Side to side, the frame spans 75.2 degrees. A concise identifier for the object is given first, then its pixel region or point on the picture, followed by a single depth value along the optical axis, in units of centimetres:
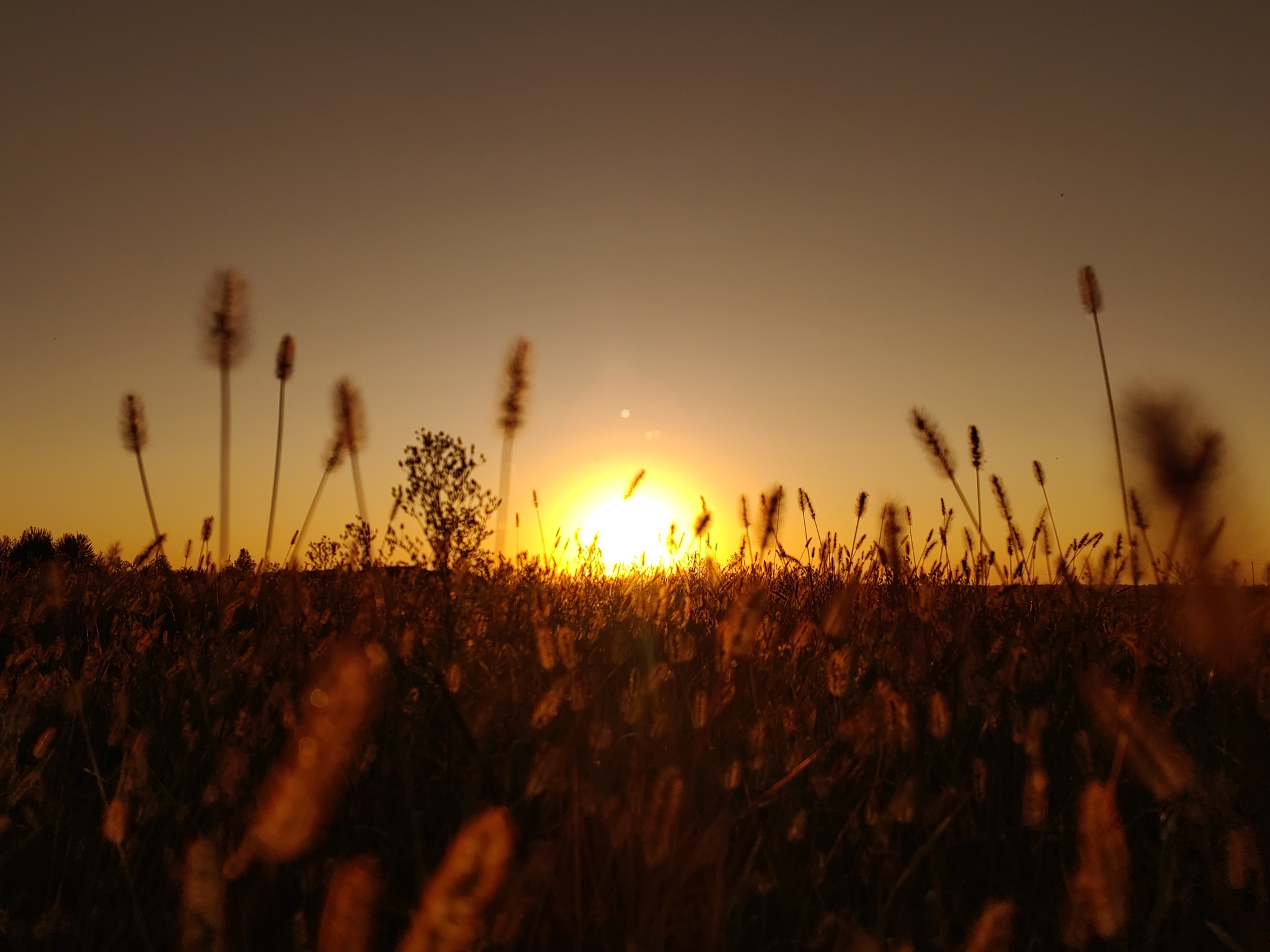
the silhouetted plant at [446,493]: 285
